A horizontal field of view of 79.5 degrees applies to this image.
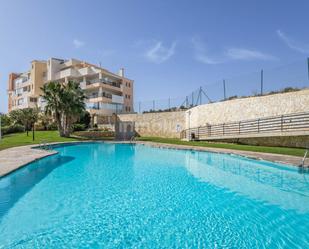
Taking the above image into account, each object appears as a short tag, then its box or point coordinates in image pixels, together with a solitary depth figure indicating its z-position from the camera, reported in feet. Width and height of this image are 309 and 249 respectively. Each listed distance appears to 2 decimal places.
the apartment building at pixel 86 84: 106.46
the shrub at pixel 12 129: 92.82
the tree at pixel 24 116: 88.30
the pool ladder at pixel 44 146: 50.85
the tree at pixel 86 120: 98.87
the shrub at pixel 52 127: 102.27
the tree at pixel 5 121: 101.70
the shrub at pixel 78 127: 93.79
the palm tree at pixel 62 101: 76.28
